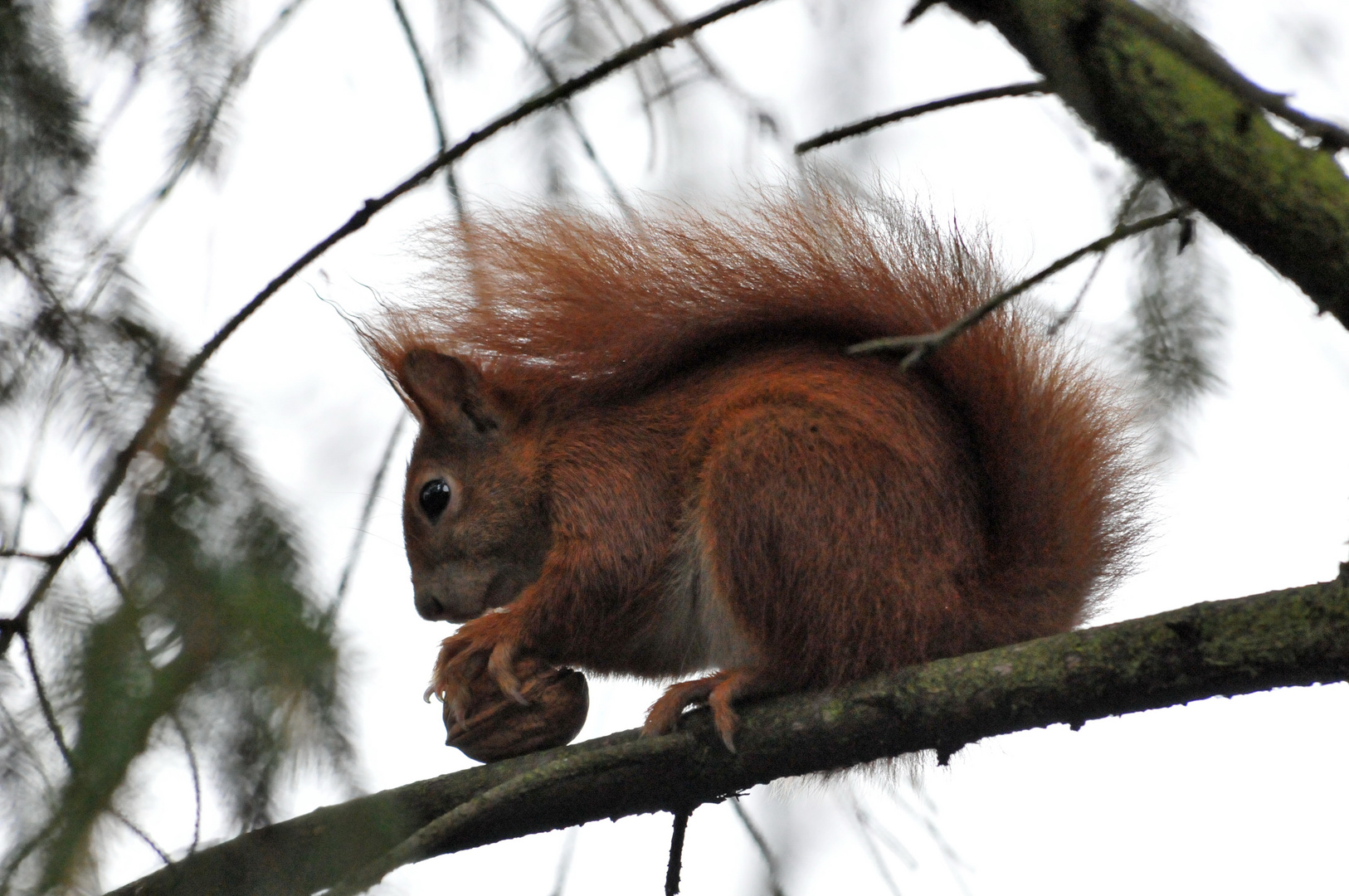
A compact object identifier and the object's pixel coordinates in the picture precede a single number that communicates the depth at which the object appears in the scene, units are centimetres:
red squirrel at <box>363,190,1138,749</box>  434
